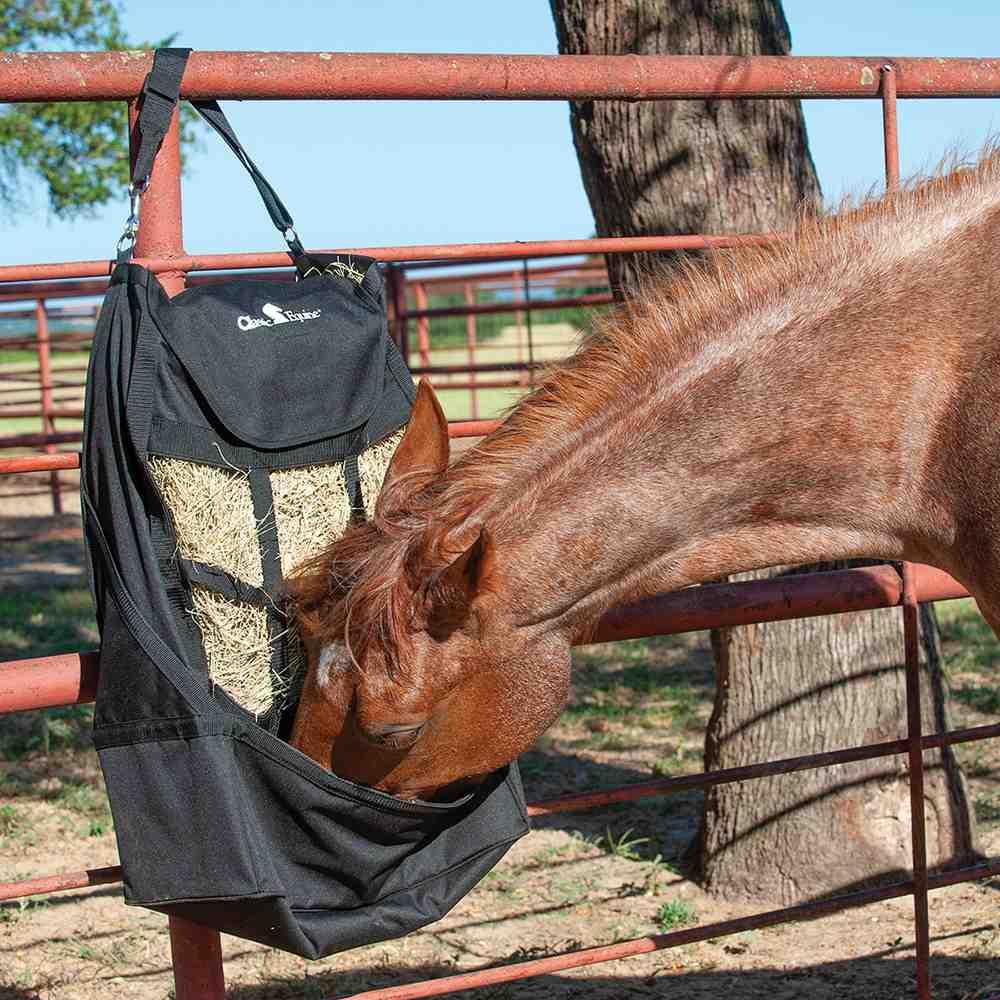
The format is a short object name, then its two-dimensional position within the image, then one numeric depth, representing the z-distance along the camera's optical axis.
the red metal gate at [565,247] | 1.88
